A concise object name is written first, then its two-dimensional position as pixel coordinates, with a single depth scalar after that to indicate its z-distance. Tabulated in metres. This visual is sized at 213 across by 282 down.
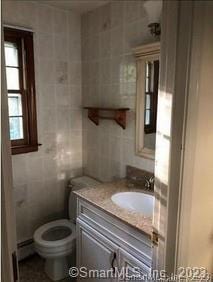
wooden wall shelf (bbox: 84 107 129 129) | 1.93
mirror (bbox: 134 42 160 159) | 1.73
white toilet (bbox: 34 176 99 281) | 1.89
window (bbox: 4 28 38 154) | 2.01
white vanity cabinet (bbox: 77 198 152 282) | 1.28
